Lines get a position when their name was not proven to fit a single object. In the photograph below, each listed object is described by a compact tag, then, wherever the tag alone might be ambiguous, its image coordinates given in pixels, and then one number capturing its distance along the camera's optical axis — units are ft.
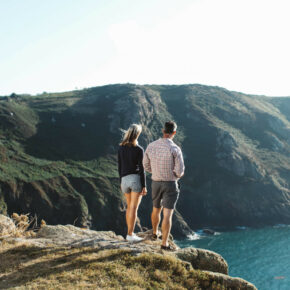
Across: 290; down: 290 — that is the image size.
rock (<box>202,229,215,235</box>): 338.34
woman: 29.22
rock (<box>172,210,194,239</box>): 319.62
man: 27.99
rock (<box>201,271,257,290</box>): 24.59
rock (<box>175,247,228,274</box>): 27.71
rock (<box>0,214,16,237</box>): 33.13
